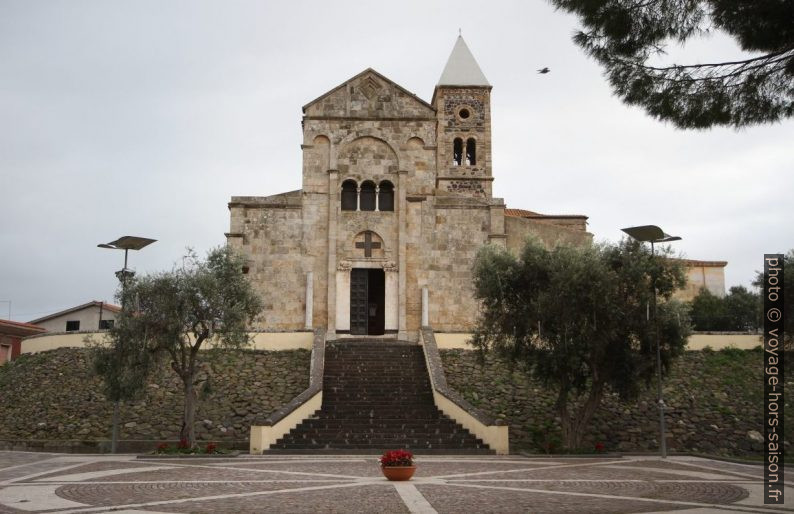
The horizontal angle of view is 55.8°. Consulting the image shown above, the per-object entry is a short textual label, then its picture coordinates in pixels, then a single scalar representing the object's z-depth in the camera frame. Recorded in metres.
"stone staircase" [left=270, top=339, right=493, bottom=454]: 22.27
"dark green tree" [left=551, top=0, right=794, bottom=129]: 10.05
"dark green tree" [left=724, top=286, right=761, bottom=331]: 41.21
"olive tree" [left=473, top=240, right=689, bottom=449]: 21.70
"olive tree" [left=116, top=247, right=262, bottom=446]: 21.61
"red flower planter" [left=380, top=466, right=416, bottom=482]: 14.49
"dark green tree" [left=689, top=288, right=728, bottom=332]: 42.25
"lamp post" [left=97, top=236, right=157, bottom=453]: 23.25
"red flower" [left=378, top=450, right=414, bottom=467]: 14.55
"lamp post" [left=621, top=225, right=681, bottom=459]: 20.65
